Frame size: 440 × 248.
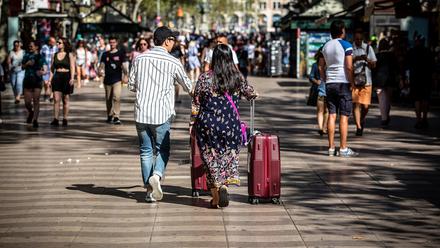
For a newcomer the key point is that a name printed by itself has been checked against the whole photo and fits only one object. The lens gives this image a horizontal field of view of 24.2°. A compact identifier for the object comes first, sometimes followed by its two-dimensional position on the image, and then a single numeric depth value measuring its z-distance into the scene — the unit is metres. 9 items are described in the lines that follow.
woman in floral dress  9.84
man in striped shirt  10.20
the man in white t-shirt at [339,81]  13.98
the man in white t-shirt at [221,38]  13.33
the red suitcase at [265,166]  10.00
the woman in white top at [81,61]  34.47
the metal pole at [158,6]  81.19
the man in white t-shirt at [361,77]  16.11
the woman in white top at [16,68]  24.80
